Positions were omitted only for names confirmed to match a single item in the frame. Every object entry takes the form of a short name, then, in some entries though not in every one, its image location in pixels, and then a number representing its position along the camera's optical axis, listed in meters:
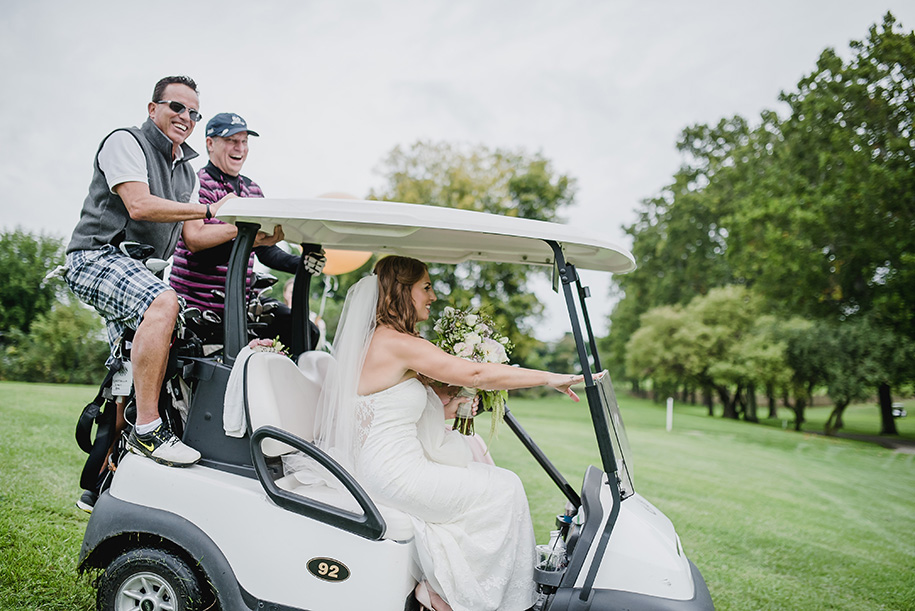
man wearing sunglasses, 2.71
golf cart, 2.46
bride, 2.57
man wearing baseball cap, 3.48
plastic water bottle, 2.76
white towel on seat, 2.65
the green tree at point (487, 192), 24.16
